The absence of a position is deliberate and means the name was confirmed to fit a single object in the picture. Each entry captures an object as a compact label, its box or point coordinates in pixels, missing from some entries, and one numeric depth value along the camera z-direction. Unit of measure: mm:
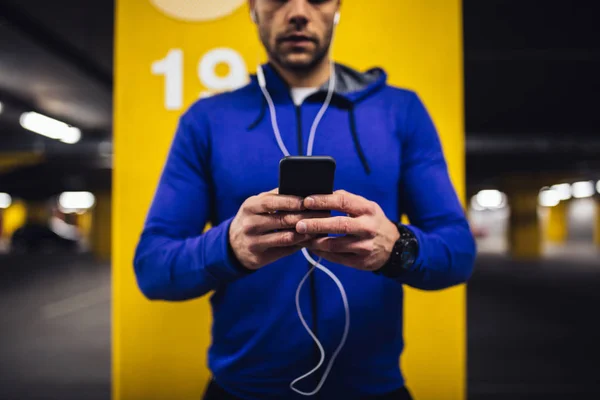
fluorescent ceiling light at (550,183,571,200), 20906
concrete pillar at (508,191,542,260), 17375
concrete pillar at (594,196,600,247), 24000
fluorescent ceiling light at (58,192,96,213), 28322
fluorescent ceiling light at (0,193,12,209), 24469
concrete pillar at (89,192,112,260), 18109
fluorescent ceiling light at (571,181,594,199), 19531
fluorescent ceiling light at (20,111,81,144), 8875
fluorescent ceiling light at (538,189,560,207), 24553
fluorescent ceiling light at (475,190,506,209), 29469
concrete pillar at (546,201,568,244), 27047
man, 940
